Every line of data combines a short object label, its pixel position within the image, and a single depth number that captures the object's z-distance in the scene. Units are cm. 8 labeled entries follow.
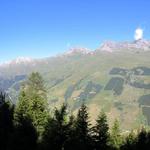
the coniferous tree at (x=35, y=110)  3211
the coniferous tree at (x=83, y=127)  2759
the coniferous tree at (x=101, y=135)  2830
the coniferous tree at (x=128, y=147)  3591
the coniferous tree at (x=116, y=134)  4240
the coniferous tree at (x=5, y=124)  2695
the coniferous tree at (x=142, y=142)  3567
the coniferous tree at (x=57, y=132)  2422
